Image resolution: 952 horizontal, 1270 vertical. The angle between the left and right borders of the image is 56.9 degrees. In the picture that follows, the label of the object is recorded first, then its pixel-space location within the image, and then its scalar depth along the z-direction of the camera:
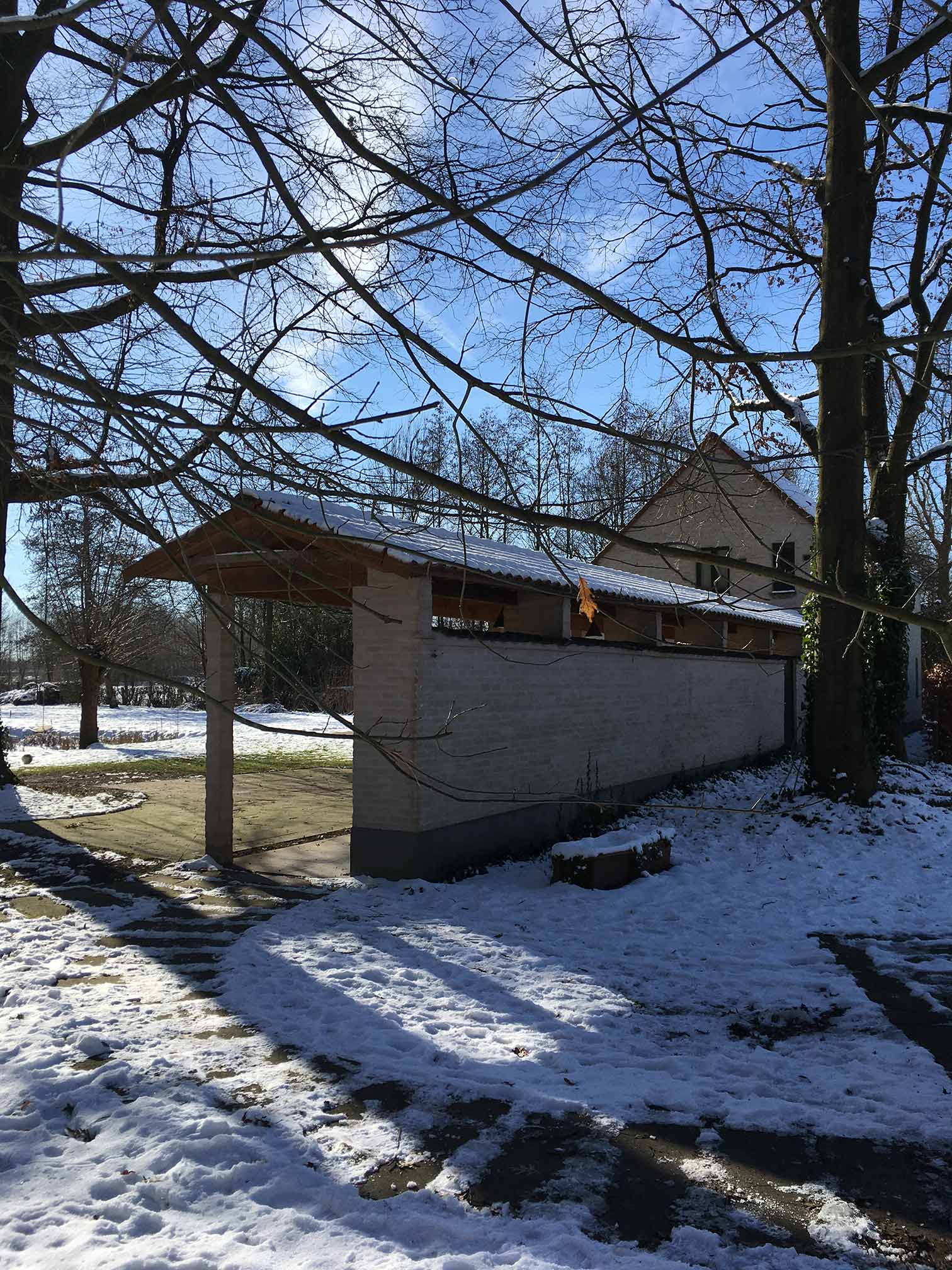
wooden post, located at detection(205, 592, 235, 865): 8.48
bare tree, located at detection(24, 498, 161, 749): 18.44
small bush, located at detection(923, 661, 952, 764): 17.52
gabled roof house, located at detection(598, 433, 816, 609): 19.61
